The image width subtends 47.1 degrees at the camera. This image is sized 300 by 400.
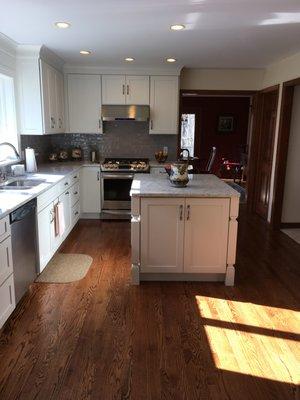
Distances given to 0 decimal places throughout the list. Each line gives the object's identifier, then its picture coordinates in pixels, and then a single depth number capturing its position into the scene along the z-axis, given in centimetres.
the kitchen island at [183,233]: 308
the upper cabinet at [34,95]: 411
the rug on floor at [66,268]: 331
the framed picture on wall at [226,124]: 976
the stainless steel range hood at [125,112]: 527
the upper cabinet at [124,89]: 525
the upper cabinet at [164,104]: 527
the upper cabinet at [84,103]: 525
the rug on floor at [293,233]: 462
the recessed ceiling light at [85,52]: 417
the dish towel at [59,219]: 376
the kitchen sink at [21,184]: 339
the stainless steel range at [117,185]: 518
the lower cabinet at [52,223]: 327
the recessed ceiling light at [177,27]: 305
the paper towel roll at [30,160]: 418
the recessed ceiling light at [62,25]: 307
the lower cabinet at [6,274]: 234
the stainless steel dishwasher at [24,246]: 261
